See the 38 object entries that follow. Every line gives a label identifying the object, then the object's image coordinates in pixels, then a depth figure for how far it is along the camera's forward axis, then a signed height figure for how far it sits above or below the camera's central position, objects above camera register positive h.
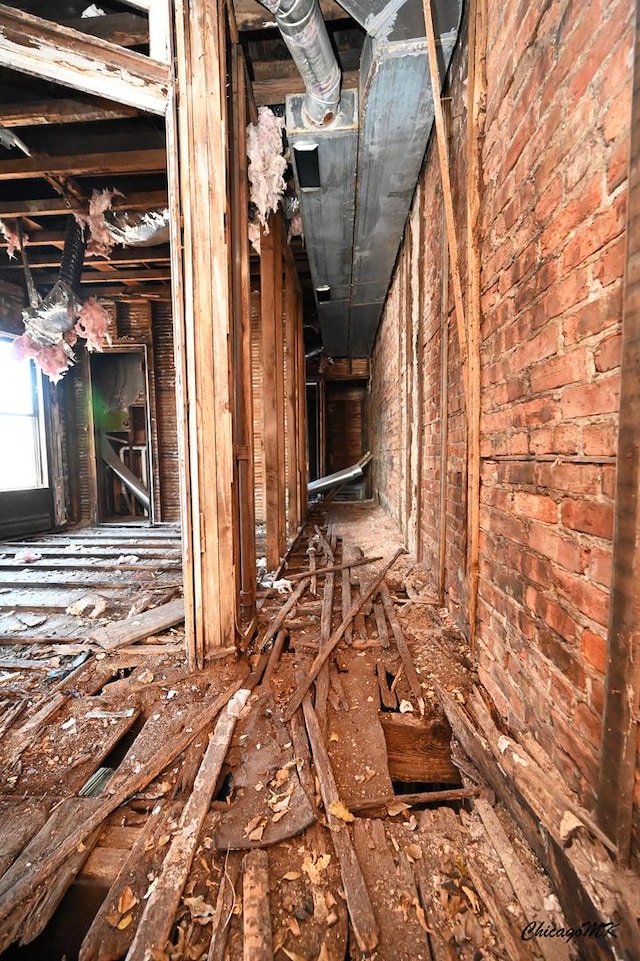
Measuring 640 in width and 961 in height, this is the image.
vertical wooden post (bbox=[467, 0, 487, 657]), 1.49 +0.83
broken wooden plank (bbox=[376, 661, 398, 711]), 1.52 -1.07
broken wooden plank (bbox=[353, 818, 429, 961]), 0.78 -1.09
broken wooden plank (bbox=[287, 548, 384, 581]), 3.05 -1.00
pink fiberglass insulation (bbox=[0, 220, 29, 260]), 3.81 +2.48
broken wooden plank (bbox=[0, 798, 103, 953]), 0.85 -1.10
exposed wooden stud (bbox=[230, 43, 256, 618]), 2.09 +0.68
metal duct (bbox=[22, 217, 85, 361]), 3.88 +1.79
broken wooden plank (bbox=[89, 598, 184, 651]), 2.09 -1.06
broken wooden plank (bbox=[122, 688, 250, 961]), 0.79 -1.07
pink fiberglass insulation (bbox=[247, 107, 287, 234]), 2.32 +1.99
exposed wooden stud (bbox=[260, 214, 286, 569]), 3.19 +0.70
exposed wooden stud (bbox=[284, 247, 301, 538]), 4.39 +0.80
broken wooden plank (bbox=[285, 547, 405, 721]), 1.53 -1.04
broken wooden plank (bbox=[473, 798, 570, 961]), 0.76 -1.07
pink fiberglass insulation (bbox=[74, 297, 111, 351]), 4.38 +1.73
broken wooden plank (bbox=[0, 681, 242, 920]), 0.92 -1.09
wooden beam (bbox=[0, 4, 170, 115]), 1.54 +1.81
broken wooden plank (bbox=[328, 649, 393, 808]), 1.16 -1.09
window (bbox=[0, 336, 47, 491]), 5.01 +0.51
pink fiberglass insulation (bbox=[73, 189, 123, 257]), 3.43 +2.38
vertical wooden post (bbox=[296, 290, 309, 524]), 5.02 +0.67
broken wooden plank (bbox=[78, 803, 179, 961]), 0.79 -1.09
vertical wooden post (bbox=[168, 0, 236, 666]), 1.66 +0.65
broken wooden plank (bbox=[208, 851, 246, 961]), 0.77 -1.08
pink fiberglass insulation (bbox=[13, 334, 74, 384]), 4.32 +1.31
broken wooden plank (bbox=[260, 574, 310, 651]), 2.05 -1.04
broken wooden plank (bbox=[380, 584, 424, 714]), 1.57 -1.02
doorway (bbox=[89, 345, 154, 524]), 6.30 +0.48
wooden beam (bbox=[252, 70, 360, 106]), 2.32 +2.43
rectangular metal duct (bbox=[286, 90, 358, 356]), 2.26 +2.14
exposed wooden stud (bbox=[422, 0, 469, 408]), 1.59 +1.29
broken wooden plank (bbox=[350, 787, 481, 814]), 1.09 -1.09
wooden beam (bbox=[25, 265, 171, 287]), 5.07 +2.65
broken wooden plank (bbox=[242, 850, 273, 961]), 0.77 -1.07
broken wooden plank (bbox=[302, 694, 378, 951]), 0.80 -1.07
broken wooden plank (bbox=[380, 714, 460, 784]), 1.32 -1.15
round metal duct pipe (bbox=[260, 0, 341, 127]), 1.59 +2.06
